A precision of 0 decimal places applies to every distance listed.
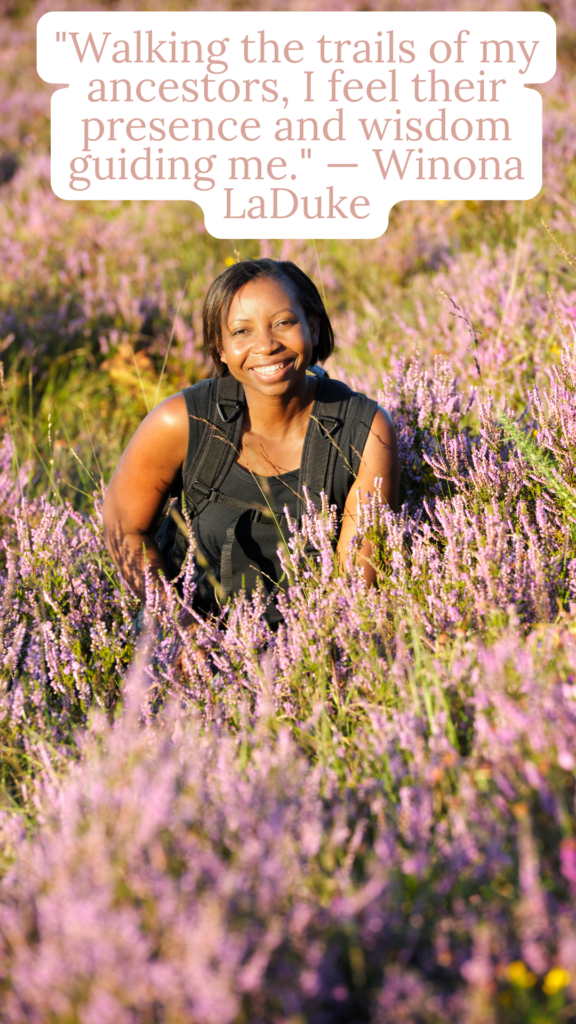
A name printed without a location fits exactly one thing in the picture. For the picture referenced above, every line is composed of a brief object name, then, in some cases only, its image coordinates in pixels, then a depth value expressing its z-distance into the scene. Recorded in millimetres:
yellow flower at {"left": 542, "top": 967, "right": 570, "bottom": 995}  2294
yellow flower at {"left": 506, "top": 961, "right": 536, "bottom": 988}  2298
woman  3265
